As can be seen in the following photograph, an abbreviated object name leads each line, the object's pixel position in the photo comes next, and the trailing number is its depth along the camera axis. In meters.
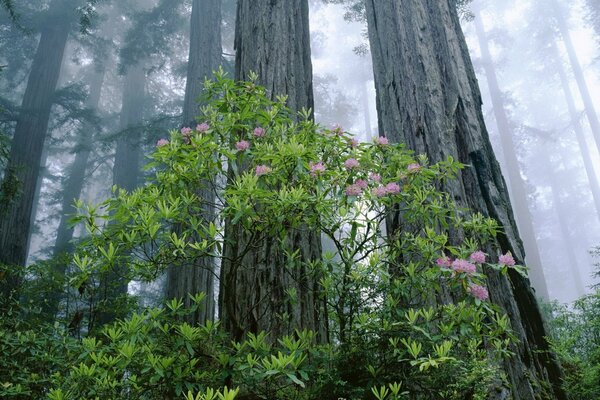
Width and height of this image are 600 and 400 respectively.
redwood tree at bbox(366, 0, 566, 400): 2.78
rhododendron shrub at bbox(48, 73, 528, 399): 1.91
